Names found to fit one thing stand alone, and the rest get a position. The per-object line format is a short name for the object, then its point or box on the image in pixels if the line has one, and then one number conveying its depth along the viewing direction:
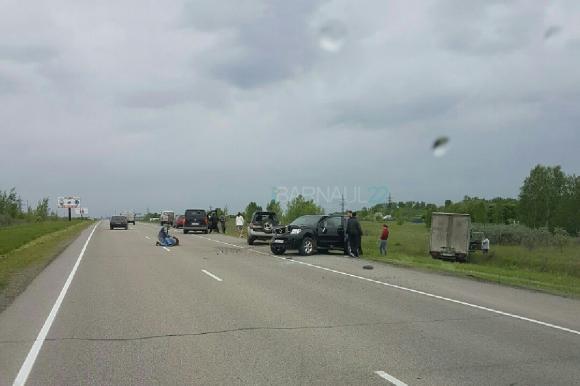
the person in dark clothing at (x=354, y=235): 23.42
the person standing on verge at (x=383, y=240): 26.48
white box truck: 31.84
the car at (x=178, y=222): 63.61
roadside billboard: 126.31
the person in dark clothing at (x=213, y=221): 48.43
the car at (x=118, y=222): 61.05
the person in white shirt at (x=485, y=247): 33.25
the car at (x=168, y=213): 76.70
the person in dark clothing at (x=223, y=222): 47.38
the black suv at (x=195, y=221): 47.41
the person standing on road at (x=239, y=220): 40.38
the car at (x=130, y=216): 120.14
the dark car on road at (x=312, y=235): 23.61
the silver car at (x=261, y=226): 30.72
